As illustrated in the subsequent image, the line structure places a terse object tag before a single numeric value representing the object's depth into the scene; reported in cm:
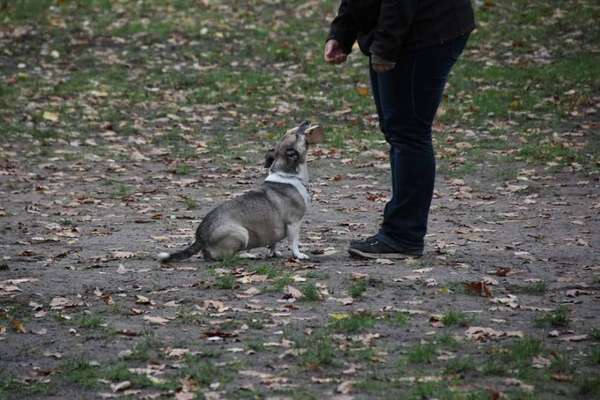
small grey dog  1448
